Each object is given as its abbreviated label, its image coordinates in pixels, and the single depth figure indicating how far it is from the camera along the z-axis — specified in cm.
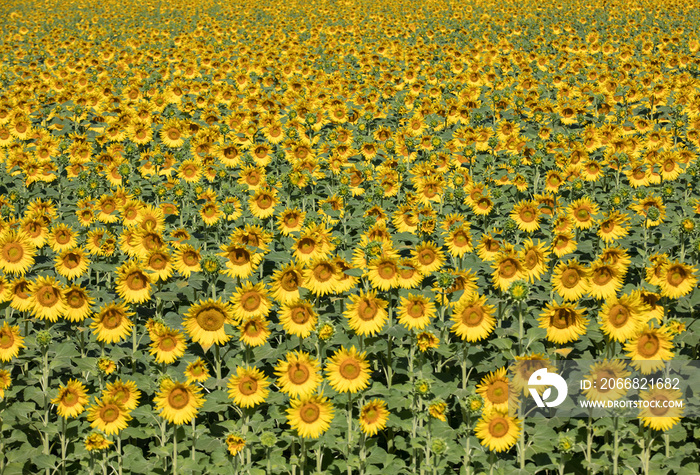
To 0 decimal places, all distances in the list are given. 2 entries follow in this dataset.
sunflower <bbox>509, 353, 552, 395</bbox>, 507
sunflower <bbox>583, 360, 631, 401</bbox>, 497
